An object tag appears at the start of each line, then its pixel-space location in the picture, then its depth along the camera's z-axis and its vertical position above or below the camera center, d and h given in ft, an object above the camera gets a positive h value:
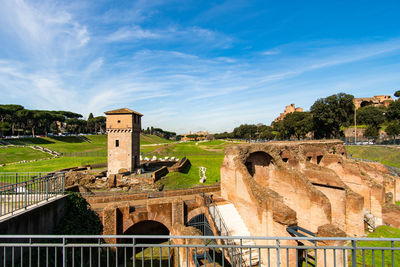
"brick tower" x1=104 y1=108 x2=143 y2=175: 88.48 -1.04
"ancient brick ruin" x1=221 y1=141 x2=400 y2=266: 34.09 -11.54
